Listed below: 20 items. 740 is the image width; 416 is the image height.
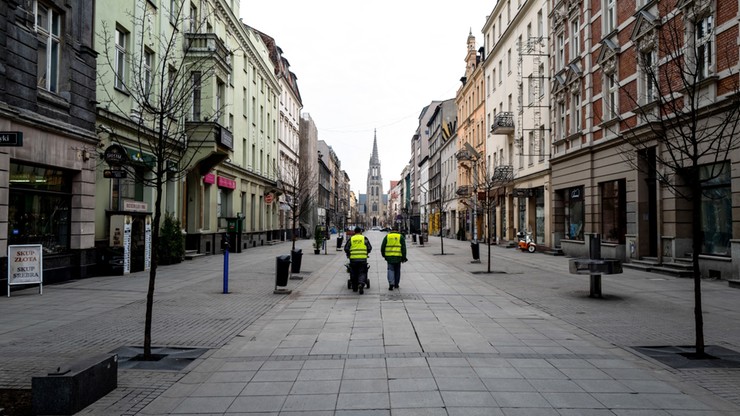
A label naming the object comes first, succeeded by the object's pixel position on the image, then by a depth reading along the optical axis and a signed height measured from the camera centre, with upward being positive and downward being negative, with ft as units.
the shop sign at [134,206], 59.16 +1.79
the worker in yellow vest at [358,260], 44.07 -3.13
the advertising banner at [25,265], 40.40 -3.28
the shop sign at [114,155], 55.16 +6.73
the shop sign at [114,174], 55.47 +4.89
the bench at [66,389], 15.61 -4.90
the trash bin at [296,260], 57.77 -4.08
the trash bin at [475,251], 78.18 -4.17
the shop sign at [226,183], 100.58 +7.51
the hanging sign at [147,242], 60.85 -2.29
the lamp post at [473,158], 136.03 +16.79
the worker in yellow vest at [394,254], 45.16 -2.66
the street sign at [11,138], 35.29 +5.44
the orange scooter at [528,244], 103.50 -4.26
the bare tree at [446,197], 215.92 +10.18
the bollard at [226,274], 43.64 -4.19
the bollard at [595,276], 41.41 -4.08
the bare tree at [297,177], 133.69 +12.75
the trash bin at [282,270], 43.96 -3.92
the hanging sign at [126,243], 57.57 -2.30
